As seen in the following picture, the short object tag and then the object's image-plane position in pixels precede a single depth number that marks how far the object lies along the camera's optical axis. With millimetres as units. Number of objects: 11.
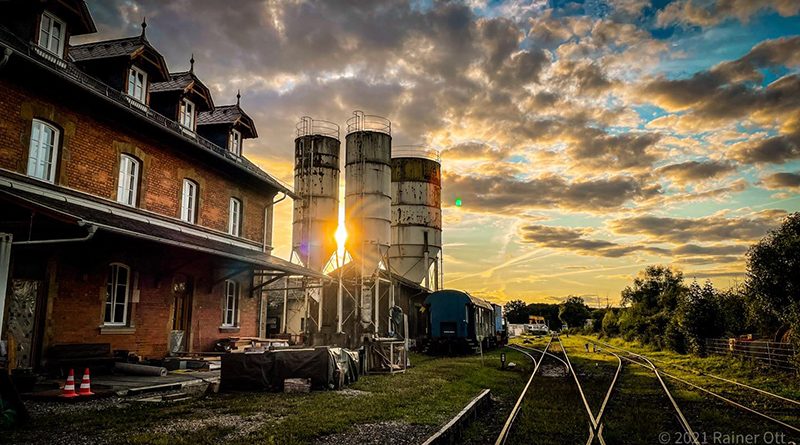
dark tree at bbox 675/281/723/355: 24703
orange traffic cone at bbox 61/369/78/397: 9950
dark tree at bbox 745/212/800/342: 19234
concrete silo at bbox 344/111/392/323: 30578
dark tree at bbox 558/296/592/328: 100375
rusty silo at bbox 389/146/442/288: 35188
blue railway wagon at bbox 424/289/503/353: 27875
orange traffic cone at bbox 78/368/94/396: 10125
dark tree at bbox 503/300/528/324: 126000
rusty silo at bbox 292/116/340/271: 30656
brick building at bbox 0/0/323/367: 11844
